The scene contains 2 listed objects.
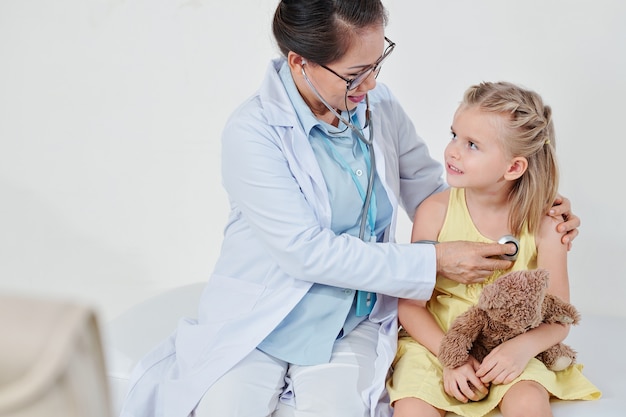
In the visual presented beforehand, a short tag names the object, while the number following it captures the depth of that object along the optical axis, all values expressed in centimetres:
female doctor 188
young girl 184
